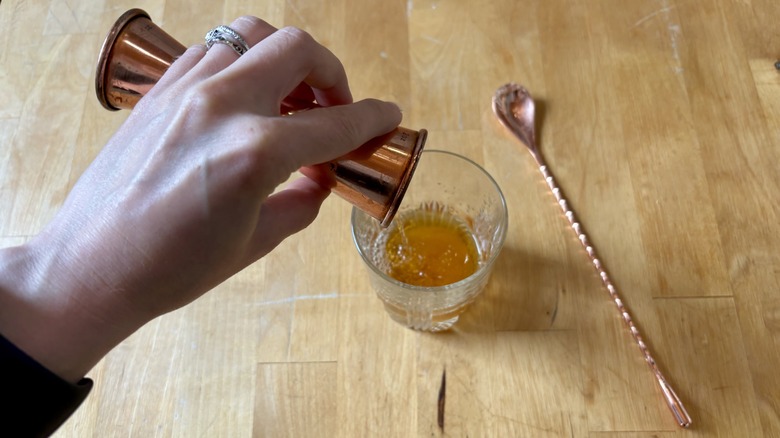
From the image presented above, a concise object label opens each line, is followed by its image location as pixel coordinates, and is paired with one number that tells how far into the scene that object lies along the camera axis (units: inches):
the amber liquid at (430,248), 23.3
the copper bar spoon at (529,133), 23.0
